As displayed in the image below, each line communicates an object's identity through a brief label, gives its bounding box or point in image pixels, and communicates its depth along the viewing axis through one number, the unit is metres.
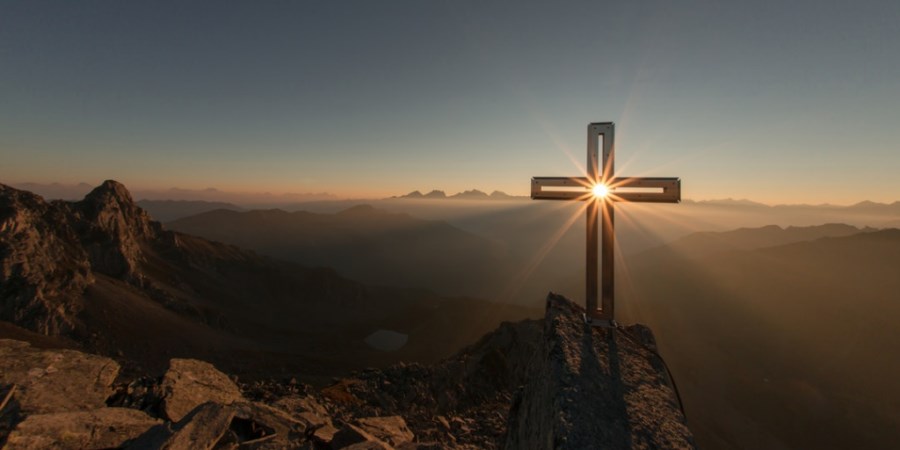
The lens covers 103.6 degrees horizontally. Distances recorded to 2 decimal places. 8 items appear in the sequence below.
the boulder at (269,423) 6.21
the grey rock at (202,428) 5.11
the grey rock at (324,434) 6.40
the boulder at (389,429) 7.80
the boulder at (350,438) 6.09
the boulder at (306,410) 7.53
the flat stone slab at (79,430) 4.69
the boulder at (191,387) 7.12
